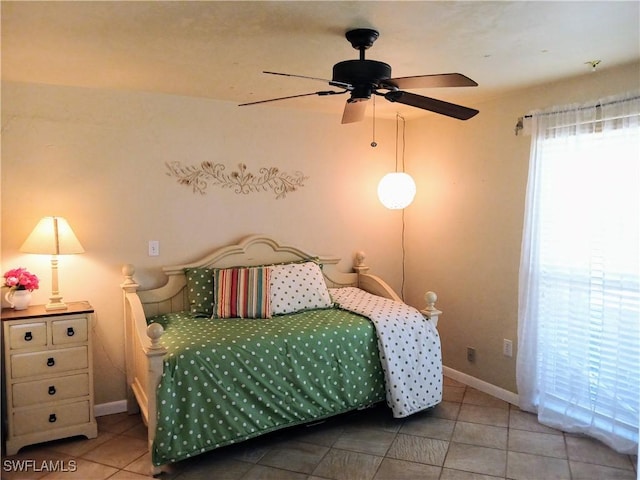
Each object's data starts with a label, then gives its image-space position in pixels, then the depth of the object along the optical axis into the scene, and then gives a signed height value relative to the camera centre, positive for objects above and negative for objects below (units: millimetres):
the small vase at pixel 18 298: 2824 -559
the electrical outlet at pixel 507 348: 3447 -994
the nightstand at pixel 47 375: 2693 -990
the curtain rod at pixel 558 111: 2646 +639
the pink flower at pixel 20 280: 2801 -447
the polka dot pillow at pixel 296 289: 3299 -575
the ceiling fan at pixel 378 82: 2002 +556
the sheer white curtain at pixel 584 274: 2666 -368
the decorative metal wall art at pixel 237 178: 3449 +234
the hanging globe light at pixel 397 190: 3801 +168
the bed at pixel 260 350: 2502 -831
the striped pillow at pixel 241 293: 3178 -579
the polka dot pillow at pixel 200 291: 3242 -579
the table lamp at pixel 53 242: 2814 -223
